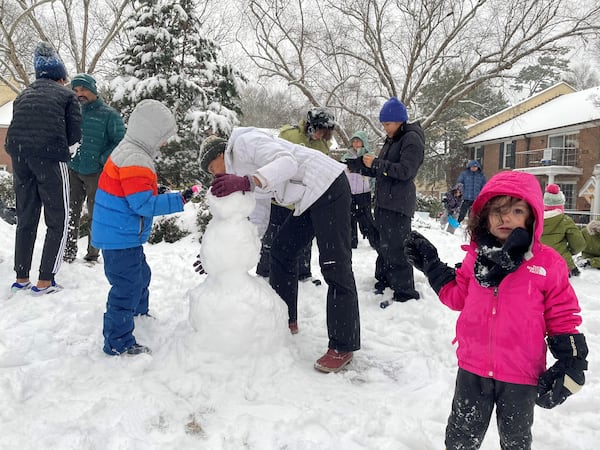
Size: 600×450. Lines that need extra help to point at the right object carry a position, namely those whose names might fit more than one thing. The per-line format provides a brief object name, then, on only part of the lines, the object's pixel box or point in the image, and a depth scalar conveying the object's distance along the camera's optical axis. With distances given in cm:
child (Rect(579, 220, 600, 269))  653
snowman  276
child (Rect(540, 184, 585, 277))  554
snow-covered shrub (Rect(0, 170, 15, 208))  1012
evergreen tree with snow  984
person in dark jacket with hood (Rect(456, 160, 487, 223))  1062
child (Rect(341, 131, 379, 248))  589
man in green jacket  471
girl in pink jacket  170
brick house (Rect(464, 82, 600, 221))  2305
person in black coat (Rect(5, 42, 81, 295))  384
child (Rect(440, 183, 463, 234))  1130
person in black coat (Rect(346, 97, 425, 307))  396
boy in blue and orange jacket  283
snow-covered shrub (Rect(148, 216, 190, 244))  768
